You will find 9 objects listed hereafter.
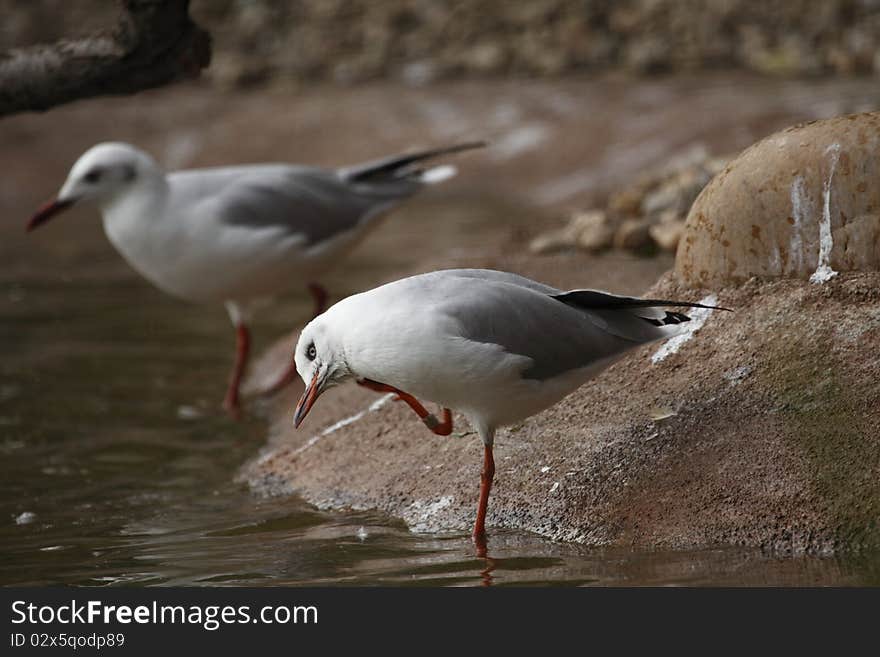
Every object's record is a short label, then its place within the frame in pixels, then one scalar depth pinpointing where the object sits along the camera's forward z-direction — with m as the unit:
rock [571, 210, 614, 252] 15.31
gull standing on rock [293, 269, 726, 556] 8.83
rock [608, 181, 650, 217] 16.83
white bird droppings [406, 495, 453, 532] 9.99
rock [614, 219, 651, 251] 15.14
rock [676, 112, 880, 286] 10.12
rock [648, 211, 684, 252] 14.59
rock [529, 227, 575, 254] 15.59
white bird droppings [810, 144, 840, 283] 10.19
